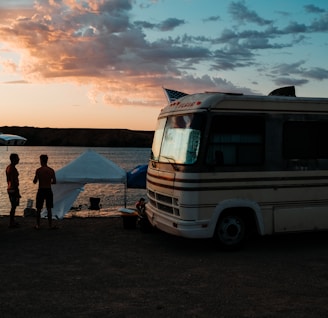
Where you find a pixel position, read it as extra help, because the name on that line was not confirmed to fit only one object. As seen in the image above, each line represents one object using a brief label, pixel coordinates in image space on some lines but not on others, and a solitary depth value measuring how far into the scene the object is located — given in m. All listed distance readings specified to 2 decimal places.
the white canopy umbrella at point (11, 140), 19.50
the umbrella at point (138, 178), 17.06
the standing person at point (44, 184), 12.57
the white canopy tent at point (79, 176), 18.59
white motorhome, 9.63
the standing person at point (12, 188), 13.02
